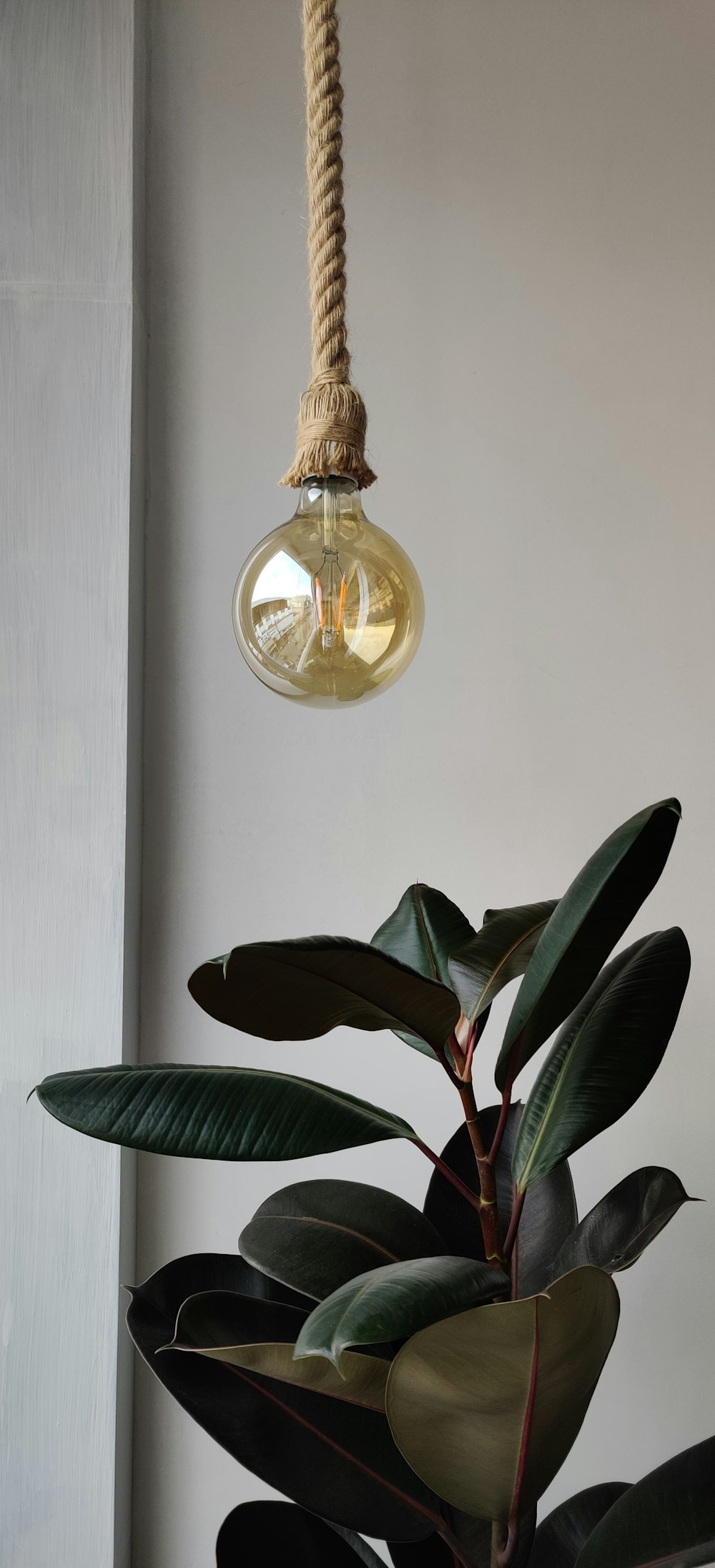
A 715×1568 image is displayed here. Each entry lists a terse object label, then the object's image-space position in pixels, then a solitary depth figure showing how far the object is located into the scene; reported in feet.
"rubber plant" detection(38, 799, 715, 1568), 2.05
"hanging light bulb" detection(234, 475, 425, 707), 2.39
